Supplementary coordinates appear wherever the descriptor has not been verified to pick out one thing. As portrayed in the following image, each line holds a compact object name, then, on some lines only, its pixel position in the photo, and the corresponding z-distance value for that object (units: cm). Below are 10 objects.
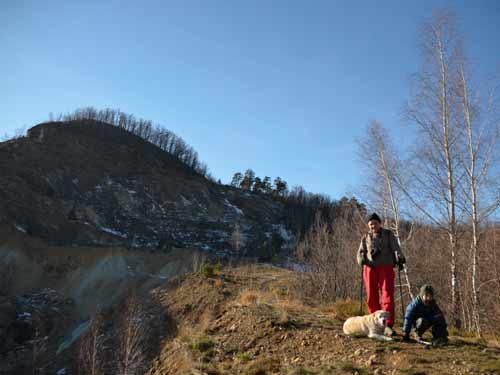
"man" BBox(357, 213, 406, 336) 635
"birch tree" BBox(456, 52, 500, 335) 804
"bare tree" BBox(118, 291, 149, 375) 1191
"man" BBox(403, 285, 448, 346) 589
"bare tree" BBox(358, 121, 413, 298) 1130
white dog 616
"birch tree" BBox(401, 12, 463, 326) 865
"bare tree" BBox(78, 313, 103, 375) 1409
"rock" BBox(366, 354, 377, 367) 539
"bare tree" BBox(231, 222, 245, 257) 4780
